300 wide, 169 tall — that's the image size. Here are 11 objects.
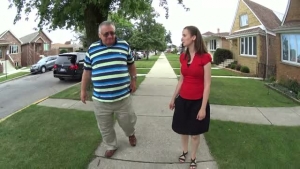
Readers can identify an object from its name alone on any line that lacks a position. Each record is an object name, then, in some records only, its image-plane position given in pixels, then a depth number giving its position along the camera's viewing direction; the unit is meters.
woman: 3.23
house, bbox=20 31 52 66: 43.09
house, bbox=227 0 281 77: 18.19
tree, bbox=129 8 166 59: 35.91
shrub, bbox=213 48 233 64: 24.77
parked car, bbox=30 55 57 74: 22.35
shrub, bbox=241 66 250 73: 18.83
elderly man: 3.62
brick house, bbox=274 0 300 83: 11.68
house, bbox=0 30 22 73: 38.03
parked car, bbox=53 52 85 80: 14.30
